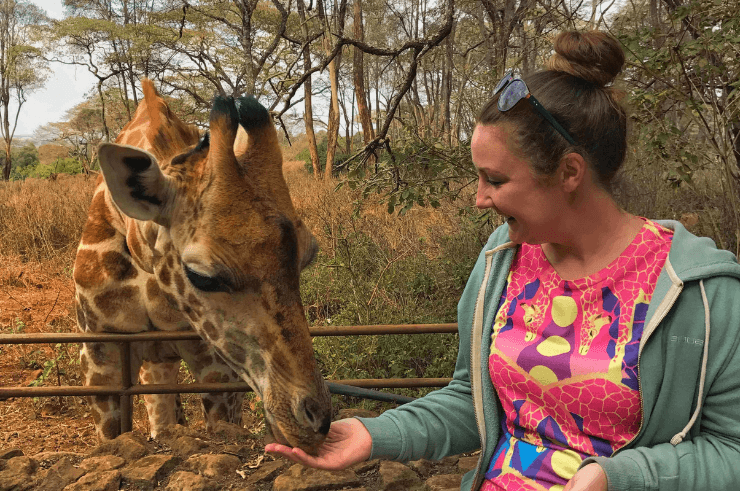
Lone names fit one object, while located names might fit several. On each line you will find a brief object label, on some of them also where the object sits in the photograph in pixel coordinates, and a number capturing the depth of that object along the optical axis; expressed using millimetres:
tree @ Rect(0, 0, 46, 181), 28953
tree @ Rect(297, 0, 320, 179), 19141
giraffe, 2098
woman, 1311
